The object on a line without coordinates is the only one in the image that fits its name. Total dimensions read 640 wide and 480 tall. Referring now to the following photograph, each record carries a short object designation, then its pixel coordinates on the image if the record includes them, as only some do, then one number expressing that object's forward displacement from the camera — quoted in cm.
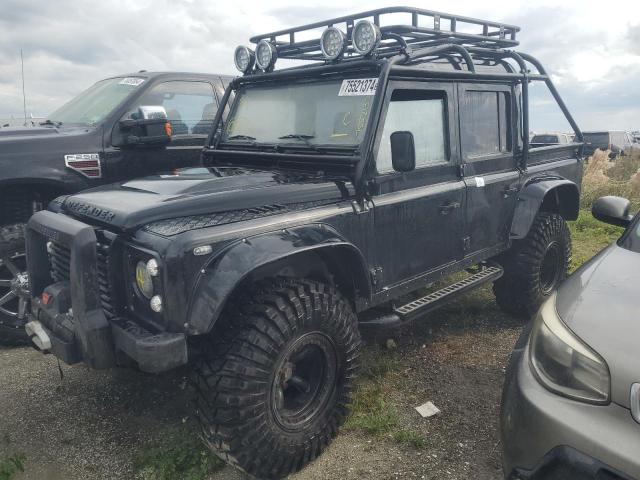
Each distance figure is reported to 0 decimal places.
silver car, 183
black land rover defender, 252
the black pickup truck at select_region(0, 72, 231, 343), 412
